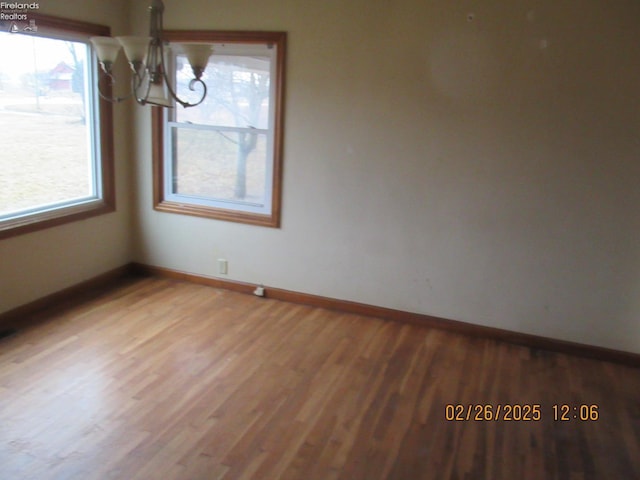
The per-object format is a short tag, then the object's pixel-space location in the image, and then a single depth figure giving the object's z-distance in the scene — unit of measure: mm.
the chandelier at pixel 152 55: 2115
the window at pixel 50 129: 3379
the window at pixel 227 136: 3902
